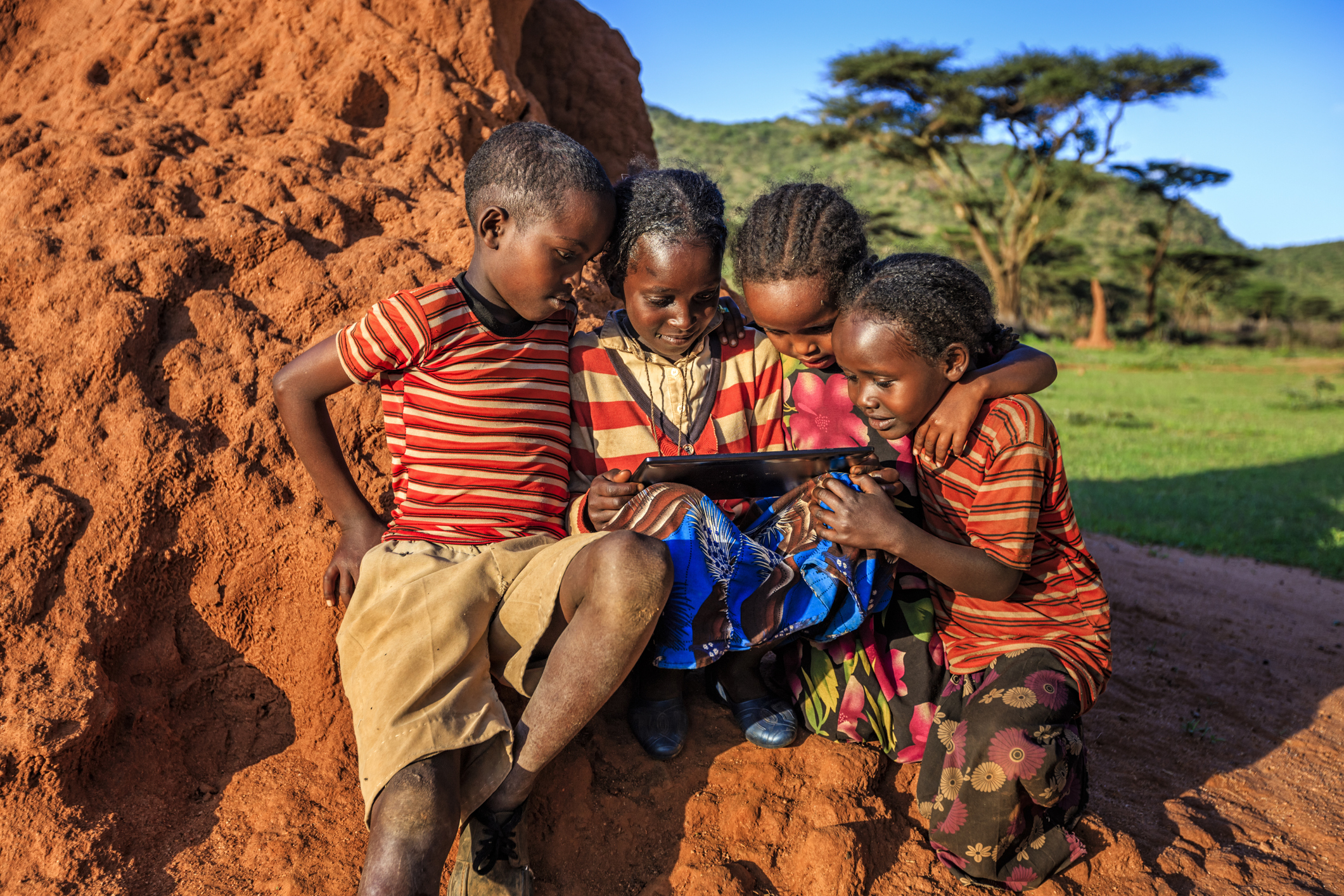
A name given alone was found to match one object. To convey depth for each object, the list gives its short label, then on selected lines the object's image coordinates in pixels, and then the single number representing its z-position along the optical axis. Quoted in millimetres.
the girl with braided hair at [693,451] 2031
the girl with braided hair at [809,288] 2447
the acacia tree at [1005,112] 21297
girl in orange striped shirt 2098
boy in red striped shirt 1819
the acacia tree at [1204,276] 26500
